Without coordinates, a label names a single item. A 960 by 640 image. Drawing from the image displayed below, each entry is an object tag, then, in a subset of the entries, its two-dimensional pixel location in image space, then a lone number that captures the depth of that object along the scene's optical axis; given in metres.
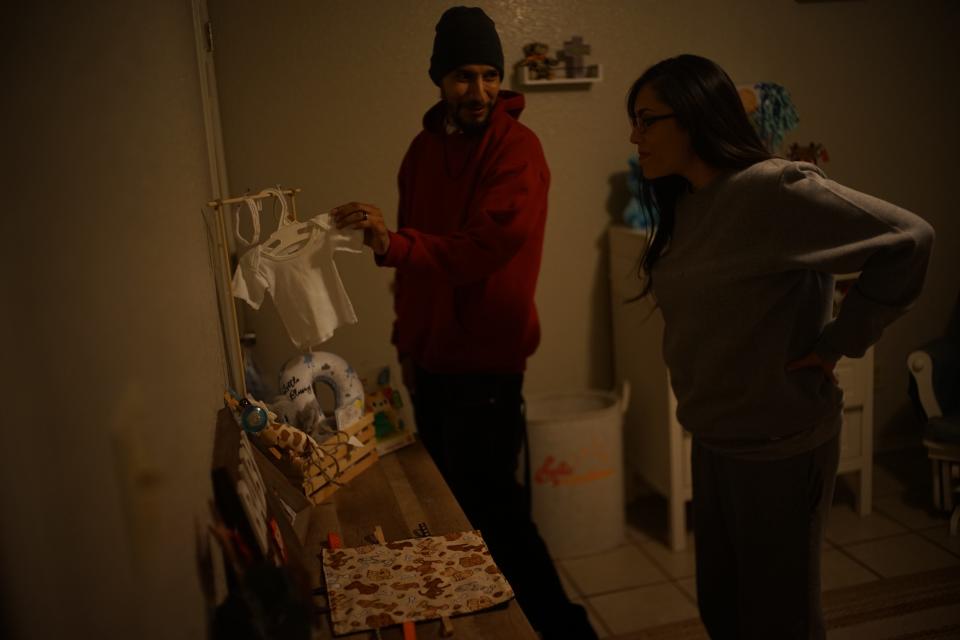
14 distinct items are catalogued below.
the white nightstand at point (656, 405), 2.46
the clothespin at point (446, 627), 1.07
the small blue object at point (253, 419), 1.38
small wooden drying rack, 1.43
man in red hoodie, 1.61
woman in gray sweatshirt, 1.27
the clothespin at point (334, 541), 1.32
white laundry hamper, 2.42
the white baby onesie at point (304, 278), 1.51
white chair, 2.50
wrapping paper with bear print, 1.11
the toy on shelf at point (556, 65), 2.43
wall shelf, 2.45
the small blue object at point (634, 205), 2.56
